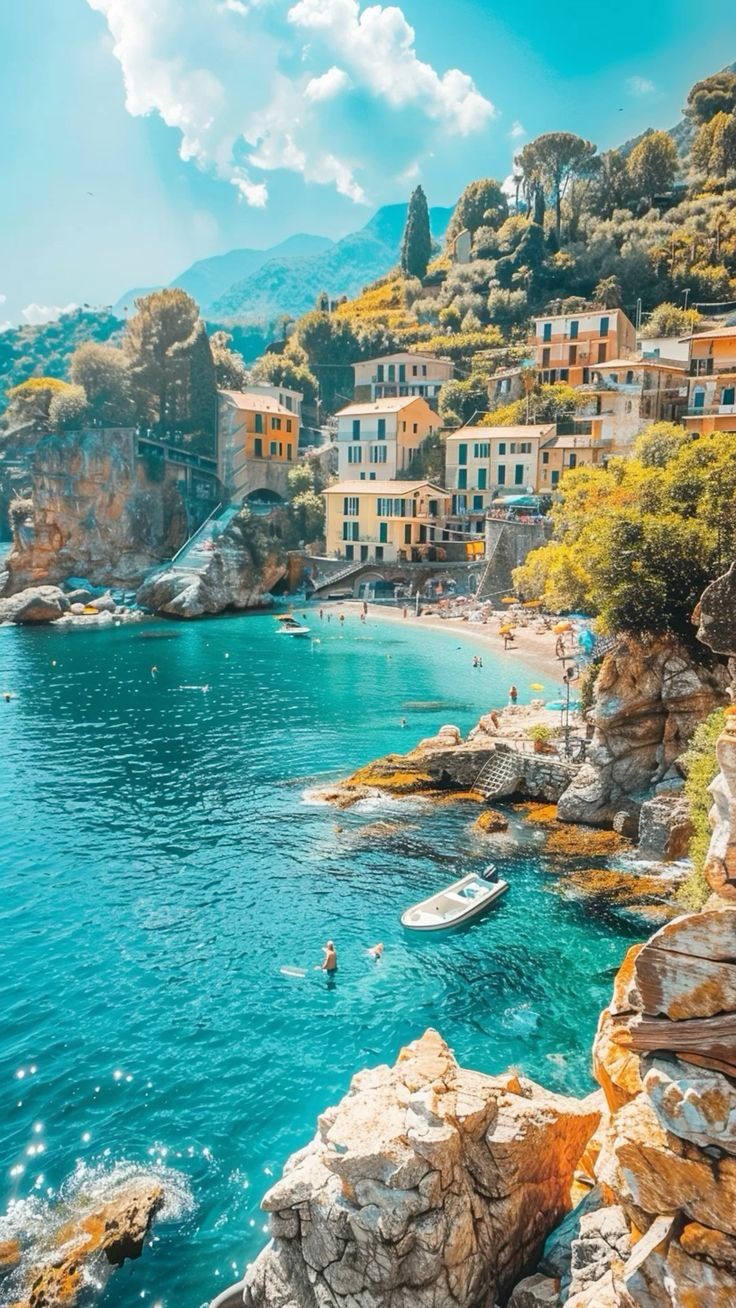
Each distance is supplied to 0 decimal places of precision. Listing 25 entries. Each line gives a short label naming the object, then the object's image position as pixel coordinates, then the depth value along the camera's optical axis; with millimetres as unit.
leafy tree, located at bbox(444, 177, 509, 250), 128350
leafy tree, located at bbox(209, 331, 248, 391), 104188
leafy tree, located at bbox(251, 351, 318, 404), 114875
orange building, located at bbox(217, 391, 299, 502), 95688
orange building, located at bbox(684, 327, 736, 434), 68938
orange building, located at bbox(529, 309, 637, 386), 89025
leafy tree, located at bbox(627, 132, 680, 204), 114938
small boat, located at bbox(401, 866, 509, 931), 26359
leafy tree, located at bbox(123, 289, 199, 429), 96188
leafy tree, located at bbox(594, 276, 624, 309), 100062
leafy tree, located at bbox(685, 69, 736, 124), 117062
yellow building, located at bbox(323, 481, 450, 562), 86375
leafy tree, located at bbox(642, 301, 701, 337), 91312
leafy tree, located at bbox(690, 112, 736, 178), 109562
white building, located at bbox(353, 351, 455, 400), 103438
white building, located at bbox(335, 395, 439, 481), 92625
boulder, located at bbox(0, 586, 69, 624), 83688
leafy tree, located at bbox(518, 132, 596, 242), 122688
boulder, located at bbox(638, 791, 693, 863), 29109
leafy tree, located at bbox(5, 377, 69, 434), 103000
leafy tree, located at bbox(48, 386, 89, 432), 93750
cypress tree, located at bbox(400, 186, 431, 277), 129625
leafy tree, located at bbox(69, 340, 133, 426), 94500
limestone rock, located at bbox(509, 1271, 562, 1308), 11684
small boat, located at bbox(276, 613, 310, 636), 74188
